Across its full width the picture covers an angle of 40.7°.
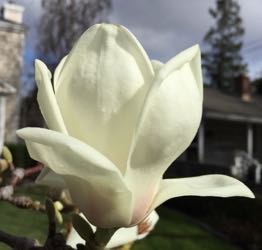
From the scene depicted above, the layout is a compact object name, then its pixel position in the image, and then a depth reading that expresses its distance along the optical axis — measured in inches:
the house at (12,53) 530.7
